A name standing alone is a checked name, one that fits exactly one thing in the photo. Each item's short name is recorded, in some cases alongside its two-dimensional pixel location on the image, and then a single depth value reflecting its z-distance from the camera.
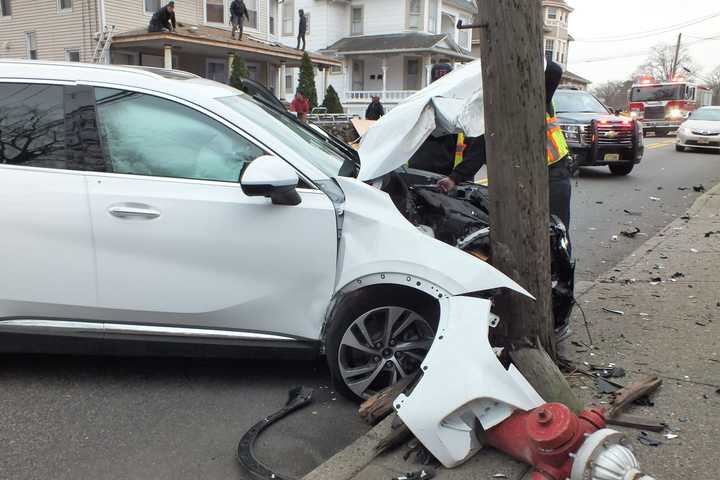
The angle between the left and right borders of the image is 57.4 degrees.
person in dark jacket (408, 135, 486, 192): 5.09
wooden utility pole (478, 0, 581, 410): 3.17
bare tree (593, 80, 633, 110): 87.55
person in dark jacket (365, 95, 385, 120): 19.13
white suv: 3.39
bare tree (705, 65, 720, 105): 90.50
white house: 35.81
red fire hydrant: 2.47
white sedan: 18.83
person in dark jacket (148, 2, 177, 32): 20.50
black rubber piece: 2.93
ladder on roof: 22.05
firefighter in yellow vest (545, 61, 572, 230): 4.77
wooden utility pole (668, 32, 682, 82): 62.66
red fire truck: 30.95
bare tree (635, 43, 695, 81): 88.59
